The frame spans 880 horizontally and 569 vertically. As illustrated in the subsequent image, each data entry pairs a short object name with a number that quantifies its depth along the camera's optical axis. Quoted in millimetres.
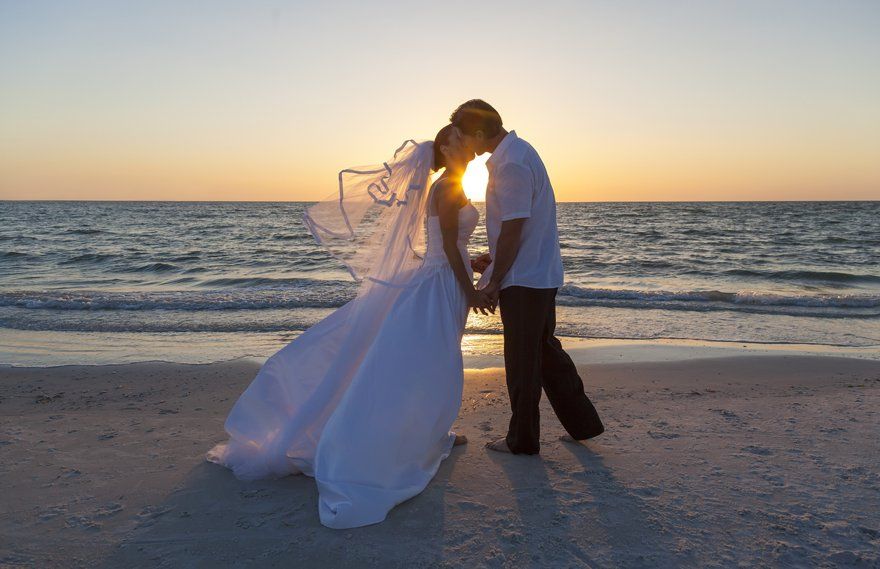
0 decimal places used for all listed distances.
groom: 3471
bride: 3186
